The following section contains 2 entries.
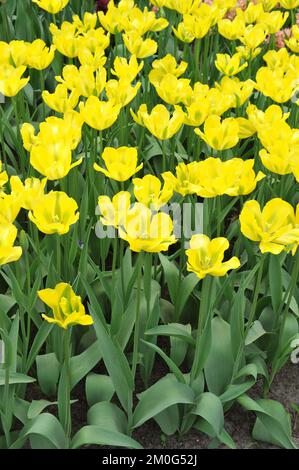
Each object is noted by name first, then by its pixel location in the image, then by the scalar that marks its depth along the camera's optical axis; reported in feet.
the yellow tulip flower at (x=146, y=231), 5.23
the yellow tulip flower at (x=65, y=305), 5.08
